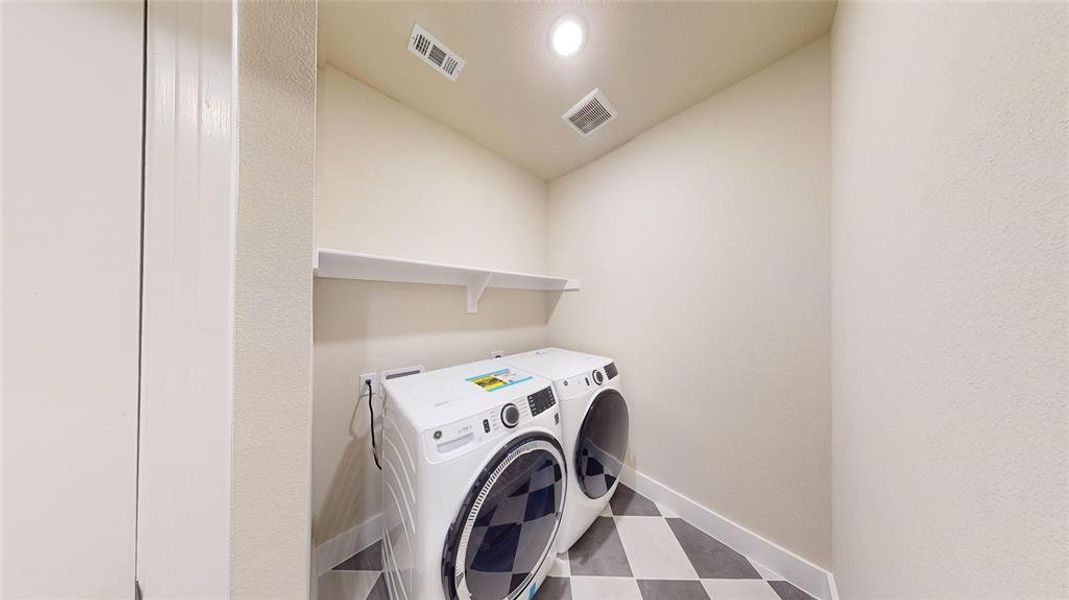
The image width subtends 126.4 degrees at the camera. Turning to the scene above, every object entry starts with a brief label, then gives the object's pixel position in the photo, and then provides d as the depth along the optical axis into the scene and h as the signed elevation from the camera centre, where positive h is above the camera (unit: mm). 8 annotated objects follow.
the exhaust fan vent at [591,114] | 1320 +976
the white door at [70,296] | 315 +8
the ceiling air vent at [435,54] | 1039 +1012
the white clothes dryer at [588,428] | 1136 -585
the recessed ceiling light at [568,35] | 978 +1005
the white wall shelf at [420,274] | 1076 +143
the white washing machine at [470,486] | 710 -550
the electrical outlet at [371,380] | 1227 -367
